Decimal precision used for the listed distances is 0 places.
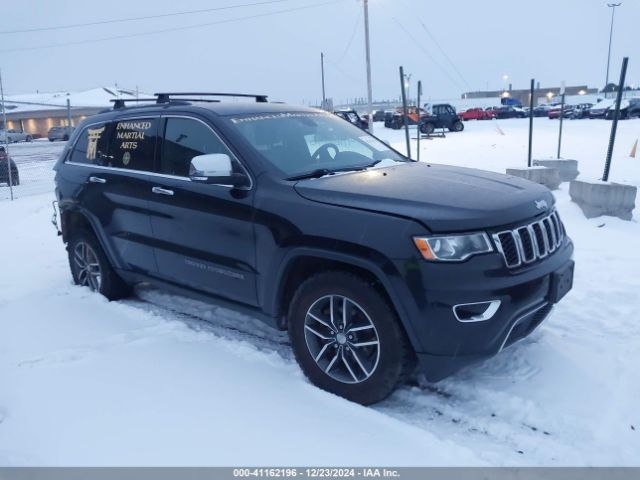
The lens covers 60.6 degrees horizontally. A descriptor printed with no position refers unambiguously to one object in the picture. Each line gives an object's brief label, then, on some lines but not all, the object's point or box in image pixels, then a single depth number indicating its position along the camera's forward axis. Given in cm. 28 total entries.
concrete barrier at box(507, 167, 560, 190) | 949
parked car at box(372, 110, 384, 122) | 4946
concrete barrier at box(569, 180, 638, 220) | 750
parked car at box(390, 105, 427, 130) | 3469
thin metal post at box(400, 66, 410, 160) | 1024
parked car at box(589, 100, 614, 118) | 3839
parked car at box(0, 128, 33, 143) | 4547
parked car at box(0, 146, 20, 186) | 1497
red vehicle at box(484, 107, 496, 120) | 4616
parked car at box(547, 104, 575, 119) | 4156
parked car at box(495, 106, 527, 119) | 4606
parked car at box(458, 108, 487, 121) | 4562
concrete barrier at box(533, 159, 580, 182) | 1104
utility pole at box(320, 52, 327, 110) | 5388
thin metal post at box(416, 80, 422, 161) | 1191
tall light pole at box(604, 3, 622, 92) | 5710
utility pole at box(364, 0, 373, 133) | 2688
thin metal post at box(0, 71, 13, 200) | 1153
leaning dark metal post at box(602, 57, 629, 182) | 762
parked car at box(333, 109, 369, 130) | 2180
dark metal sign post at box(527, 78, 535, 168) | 1035
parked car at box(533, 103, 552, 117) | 4795
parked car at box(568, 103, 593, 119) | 4084
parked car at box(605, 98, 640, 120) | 3575
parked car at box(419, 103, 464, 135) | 3114
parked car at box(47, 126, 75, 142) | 4344
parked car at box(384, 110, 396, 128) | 3676
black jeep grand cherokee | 299
